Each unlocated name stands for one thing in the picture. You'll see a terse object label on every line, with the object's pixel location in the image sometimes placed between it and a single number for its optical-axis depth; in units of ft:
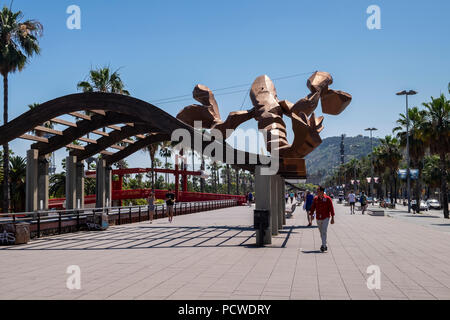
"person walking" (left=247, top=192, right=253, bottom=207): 165.07
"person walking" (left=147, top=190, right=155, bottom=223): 73.97
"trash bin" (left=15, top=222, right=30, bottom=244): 45.14
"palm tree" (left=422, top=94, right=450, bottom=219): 118.62
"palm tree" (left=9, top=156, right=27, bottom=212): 118.73
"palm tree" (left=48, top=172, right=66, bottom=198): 161.53
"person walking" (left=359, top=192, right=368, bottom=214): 109.55
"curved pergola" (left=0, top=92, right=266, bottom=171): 49.37
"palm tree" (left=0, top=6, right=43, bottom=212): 96.73
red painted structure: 154.20
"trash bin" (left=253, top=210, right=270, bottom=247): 42.52
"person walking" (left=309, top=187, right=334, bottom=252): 39.40
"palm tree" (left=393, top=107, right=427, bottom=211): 157.48
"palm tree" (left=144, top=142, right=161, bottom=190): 163.62
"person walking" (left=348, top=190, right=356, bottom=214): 110.73
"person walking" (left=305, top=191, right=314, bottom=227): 73.26
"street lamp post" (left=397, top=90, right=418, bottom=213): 141.18
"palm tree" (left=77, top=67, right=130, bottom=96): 134.21
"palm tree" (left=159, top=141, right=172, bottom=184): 262.69
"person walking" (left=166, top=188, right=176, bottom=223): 75.87
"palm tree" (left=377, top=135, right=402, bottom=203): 224.33
